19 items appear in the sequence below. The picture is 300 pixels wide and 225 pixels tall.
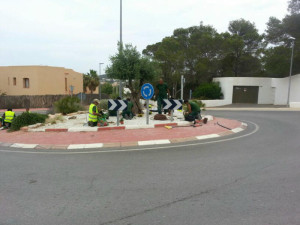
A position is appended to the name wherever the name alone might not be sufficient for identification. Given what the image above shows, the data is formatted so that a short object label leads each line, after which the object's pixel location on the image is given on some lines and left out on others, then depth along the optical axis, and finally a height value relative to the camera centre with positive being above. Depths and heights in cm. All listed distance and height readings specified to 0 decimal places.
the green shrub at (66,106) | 1634 -118
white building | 2919 +35
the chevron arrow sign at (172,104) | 1093 -59
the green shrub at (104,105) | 1695 -109
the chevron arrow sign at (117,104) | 993 -59
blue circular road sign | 1030 +4
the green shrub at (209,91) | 2998 +15
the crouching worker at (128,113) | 1233 -119
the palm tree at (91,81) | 5408 +210
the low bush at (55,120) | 1136 -158
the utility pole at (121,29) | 1671 +453
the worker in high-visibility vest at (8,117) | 1132 -144
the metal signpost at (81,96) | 1976 -56
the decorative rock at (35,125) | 1038 -167
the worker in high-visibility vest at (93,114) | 1024 -105
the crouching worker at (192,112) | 1145 -102
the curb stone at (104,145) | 755 -180
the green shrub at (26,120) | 1062 -149
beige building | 3344 +127
